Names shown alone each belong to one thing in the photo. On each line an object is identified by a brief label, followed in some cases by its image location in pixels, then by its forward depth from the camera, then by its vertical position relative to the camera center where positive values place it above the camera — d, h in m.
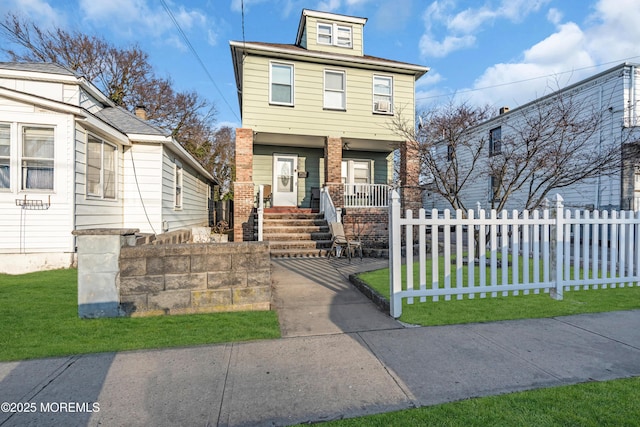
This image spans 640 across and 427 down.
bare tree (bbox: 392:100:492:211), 6.96 +1.91
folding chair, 8.69 -0.78
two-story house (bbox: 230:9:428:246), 10.85 +3.81
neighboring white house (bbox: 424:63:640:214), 10.53 +3.19
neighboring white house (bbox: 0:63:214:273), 6.16 +0.99
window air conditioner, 12.02 +4.18
